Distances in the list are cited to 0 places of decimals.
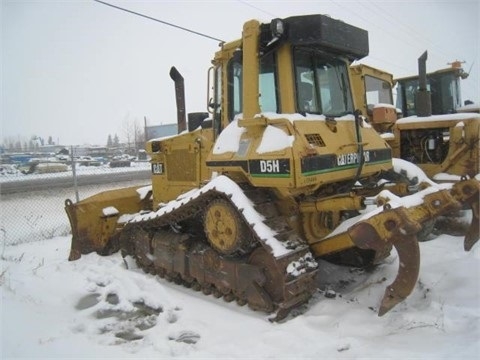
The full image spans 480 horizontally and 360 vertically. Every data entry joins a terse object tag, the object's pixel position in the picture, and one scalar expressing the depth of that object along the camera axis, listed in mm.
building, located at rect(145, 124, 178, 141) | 48844
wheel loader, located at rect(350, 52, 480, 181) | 7156
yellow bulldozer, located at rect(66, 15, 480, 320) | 3998
